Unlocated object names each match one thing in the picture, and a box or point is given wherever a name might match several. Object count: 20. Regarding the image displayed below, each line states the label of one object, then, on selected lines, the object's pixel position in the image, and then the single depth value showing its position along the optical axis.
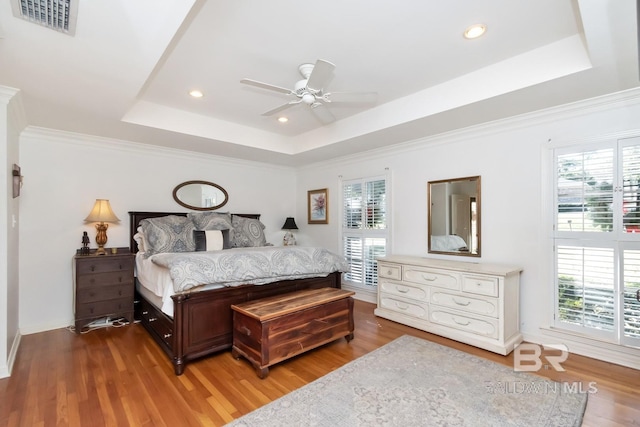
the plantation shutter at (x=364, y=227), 4.46
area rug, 1.88
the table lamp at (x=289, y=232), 5.42
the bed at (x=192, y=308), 2.53
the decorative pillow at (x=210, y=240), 3.84
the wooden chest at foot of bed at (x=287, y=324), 2.43
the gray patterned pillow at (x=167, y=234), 3.60
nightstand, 3.31
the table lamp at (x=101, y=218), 3.57
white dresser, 2.85
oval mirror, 4.51
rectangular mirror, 3.49
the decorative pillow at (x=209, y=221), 4.08
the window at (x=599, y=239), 2.53
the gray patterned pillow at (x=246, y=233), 4.32
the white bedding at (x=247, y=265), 2.56
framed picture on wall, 5.28
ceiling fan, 2.15
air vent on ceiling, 1.56
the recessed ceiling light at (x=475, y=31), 2.10
